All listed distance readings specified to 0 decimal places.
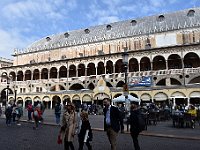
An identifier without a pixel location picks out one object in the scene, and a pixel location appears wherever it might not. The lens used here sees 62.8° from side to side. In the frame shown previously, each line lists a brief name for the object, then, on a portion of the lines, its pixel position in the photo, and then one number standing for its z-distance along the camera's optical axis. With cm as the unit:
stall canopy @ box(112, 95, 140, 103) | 1711
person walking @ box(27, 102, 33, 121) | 1382
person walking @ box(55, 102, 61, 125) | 1229
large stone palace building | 2564
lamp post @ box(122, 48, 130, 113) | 1109
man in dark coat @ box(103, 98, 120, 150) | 532
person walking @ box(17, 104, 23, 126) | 1322
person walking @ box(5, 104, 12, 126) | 1221
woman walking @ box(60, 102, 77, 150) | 495
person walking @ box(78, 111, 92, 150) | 522
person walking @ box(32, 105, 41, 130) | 1066
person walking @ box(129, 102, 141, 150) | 554
